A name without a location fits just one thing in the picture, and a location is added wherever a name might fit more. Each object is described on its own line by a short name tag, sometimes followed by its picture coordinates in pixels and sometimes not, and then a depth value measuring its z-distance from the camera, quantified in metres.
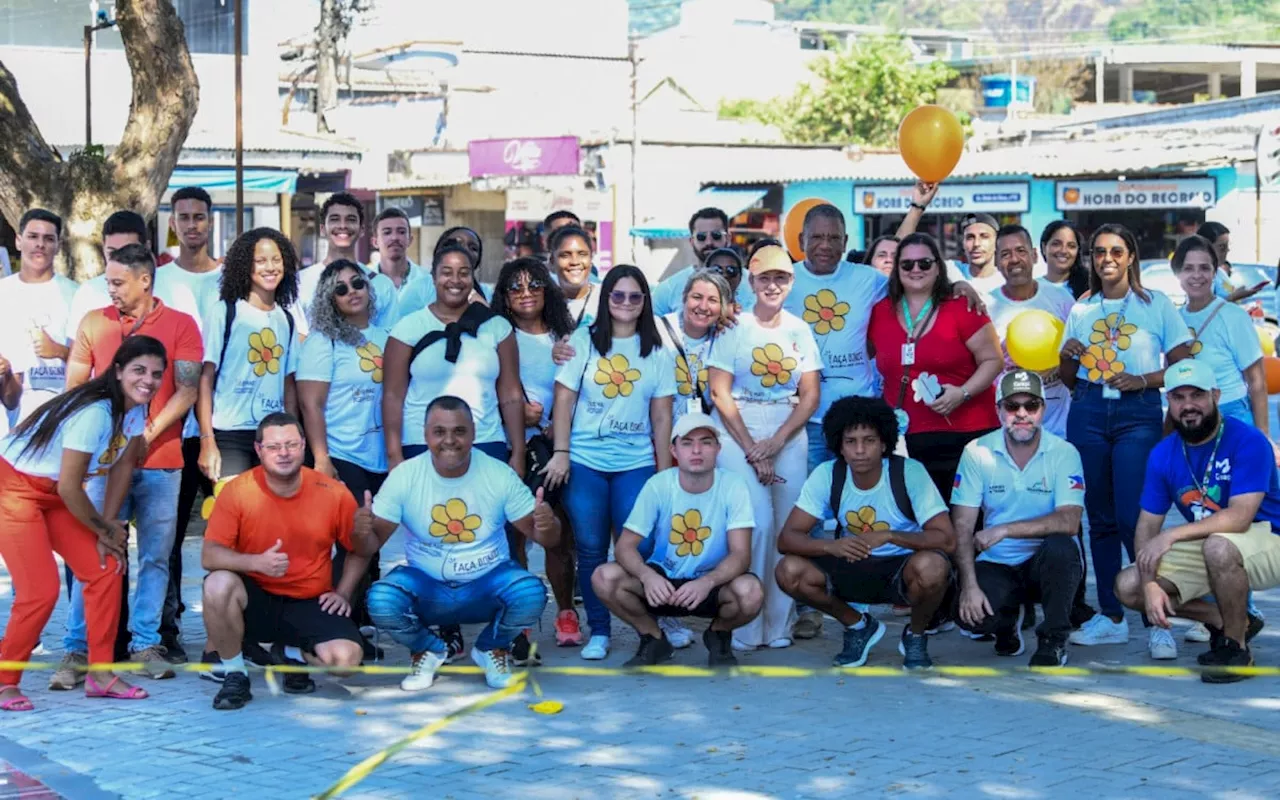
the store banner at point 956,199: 31.39
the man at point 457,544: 6.89
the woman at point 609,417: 7.59
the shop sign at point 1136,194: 29.23
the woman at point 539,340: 7.89
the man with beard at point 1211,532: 6.85
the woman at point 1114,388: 7.66
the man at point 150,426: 6.96
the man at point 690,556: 7.11
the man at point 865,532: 7.17
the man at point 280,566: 6.66
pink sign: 36.78
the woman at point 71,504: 6.57
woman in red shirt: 7.66
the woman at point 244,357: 7.40
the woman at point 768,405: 7.64
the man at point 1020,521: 7.11
